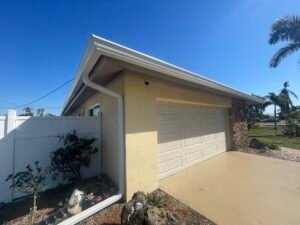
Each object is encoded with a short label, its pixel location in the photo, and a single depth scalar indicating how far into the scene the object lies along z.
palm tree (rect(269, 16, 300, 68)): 10.96
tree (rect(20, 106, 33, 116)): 30.86
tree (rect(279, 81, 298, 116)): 27.54
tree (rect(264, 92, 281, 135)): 26.84
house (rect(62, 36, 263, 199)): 3.59
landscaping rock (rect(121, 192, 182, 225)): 2.52
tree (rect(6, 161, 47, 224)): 3.33
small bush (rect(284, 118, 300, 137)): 17.72
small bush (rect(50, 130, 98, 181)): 4.49
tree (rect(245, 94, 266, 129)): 28.55
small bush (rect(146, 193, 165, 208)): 3.38
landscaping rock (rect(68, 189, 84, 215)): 3.27
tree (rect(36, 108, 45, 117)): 31.94
